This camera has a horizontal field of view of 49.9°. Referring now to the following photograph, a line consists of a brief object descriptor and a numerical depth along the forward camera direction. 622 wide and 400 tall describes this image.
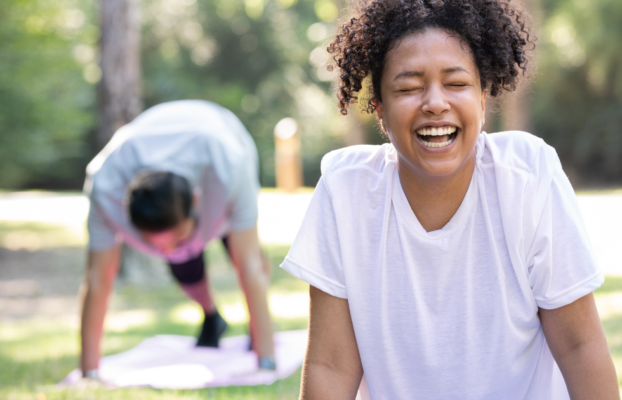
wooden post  17.16
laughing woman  1.78
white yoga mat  3.78
